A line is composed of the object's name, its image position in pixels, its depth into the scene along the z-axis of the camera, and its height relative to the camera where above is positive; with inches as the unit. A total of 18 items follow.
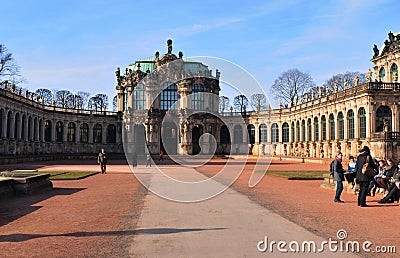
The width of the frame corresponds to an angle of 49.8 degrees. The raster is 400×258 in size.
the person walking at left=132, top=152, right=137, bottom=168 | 1760.0 -53.6
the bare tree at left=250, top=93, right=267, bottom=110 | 3013.8 +312.5
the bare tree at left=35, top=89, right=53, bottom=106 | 4654.3 +608.4
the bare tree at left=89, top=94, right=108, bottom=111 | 4763.8 +548.3
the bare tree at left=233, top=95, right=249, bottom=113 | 4291.3 +466.5
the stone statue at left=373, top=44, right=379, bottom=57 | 2789.1 +622.0
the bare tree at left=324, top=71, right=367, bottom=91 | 3774.6 +609.7
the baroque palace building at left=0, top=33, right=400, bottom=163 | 2723.9 +200.3
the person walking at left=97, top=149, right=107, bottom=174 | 1430.9 -36.1
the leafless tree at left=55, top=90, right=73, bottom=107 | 4628.4 +574.2
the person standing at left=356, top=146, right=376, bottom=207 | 692.7 -49.5
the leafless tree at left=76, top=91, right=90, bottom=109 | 4792.6 +553.6
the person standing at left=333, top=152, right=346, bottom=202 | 740.0 -47.4
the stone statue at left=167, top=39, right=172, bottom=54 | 3506.4 +841.6
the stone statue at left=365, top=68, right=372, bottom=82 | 2196.1 +361.7
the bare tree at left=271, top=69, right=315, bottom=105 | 3747.5 +544.2
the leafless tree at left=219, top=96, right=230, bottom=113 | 3889.0 +414.6
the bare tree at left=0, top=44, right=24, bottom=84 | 2647.6 +548.1
